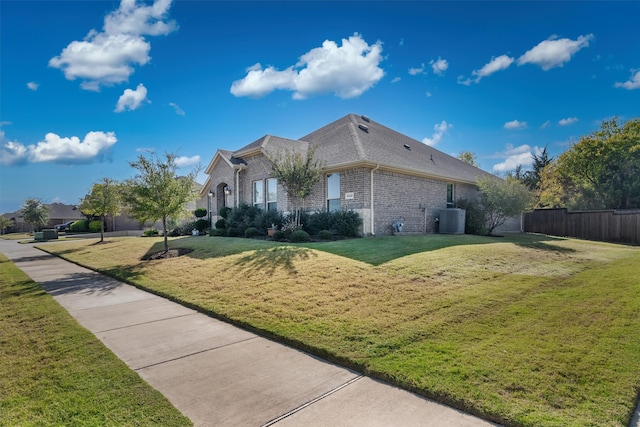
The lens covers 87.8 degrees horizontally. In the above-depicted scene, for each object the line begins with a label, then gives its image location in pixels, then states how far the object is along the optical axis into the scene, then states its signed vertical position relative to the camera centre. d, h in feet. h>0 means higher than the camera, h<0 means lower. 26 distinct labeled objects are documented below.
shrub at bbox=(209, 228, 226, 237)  56.65 -3.15
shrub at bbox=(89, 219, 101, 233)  116.51 -3.70
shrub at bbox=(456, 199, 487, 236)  60.23 -1.68
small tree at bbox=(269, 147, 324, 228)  47.32 +5.69
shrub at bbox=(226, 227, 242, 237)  54.35 -3.05
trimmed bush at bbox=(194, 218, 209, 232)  68.85 -2.29
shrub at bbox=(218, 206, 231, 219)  63.10 +0.46
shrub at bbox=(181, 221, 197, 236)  68.54 -3.07
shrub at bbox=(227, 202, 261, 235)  54.75 -0.49
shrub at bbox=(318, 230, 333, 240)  43.93 -3.04
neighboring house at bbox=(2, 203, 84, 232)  182.46 -0.17
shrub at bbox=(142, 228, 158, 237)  80.58 -4.45
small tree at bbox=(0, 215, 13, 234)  160.97 -3.12
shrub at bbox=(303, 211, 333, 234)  47.57 -1.44
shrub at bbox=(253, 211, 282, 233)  51.34 -1.12
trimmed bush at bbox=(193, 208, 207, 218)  71.97 +0.39
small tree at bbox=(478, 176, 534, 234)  54.85 +2.07
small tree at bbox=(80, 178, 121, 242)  63.98 +3.17
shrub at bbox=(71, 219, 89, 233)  120.06 -4.07
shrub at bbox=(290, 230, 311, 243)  42.29 -3.13
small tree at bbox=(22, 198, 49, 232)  136.87 +1.81
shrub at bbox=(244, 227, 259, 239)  50.11 -2.94
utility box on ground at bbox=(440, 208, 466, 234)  55.88 -1.68
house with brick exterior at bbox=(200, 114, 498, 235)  47.91 +5.78
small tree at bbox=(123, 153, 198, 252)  40.65 +2.89
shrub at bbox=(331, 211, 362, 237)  45.83 -1.69
